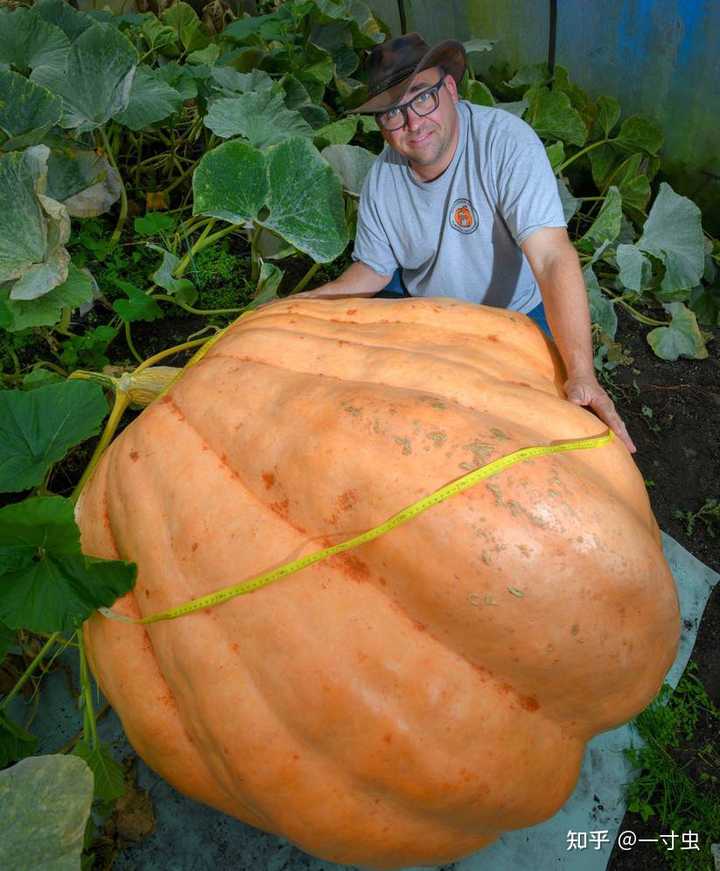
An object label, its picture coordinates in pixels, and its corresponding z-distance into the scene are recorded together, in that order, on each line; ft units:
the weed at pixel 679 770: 6.05
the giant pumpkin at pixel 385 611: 3.89
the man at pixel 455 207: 6.61
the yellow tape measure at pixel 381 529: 3.85
